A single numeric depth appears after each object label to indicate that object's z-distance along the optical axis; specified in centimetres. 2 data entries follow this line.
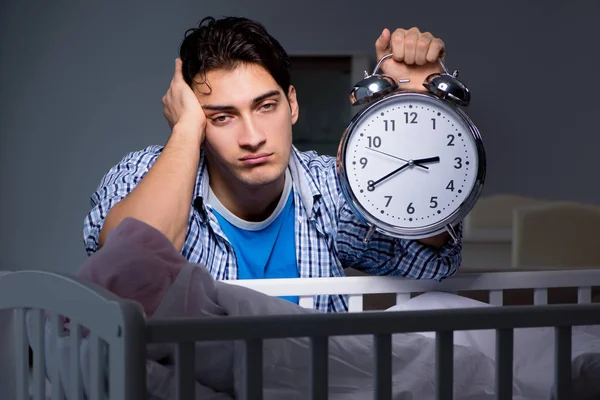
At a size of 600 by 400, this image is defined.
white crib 171
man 234
